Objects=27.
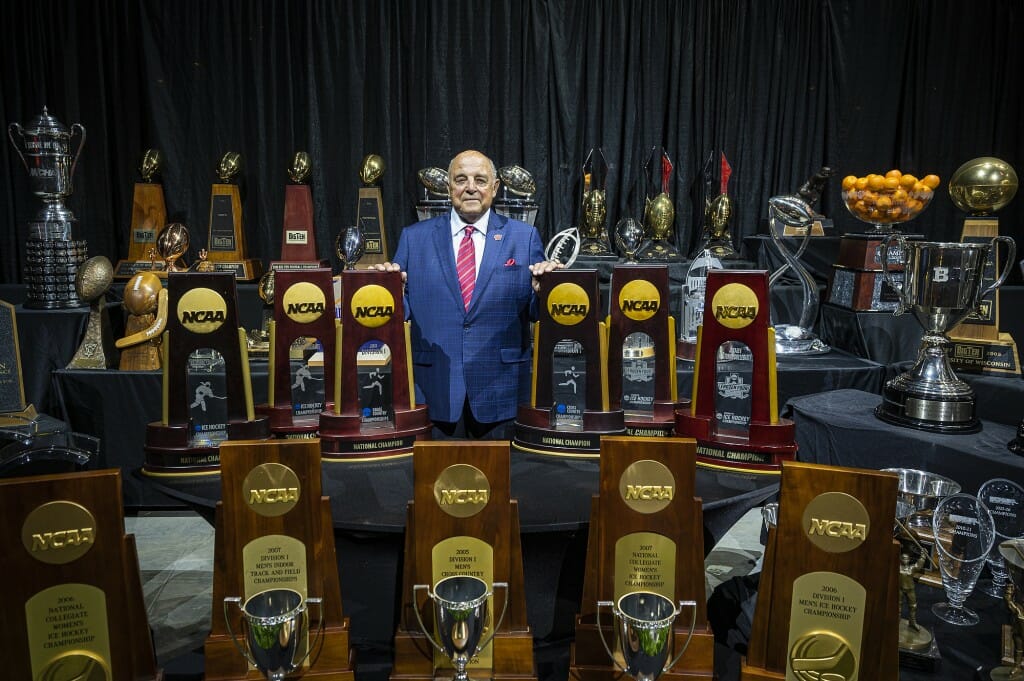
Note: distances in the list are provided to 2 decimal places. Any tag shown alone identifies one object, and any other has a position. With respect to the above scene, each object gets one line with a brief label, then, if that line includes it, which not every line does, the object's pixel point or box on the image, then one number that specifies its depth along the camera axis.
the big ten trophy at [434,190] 3.62
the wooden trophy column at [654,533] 1.12
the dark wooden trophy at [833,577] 1.03
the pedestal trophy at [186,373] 1.49
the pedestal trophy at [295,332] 1.58
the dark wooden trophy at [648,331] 1.64
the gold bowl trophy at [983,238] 2.28
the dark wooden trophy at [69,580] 1.00
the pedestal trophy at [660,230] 3.72
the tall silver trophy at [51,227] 3.23
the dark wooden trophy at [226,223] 3.76
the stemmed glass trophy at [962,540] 1.34
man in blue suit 1.95
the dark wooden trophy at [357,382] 1.55
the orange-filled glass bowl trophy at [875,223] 2.89
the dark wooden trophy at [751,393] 1.54
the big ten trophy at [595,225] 3.71
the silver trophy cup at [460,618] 1.02
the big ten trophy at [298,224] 3.81
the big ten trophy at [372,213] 3.78
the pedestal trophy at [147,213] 3.79
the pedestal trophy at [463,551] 1.12
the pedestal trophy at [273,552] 1.11
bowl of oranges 2.88
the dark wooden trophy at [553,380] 1.61
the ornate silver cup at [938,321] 1.92
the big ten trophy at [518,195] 3.61
